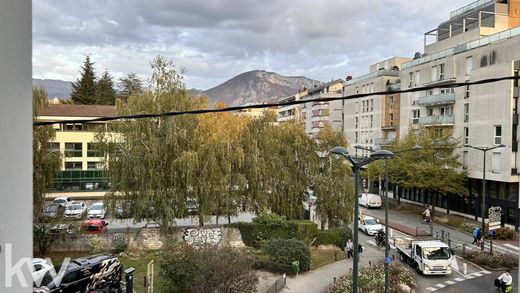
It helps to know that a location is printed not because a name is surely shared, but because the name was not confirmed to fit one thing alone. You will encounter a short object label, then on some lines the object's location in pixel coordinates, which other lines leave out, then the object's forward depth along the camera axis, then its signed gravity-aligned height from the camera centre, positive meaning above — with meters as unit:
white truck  19.12 -5.56
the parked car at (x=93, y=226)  25.93 -5.63
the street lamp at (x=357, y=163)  10.91 -0.60
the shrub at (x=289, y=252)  19.86 -5.50
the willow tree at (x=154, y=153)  21.89 -0.78
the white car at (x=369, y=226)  28.47 -6.07
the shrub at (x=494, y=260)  20.67 -6.12
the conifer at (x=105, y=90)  67.12 +8.28
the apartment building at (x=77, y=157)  41.84 -1.93
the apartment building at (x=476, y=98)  30.98 +3.71
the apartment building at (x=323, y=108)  64.95 +5.25
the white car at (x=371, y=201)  40.66 -6.09
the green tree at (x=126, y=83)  75.85 +10.59
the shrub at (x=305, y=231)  24.33 -5.45
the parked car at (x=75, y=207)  30.67 -5.37
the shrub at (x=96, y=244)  21.84 -5.67
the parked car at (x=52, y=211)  20.84 -3.73
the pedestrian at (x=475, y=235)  25.70 -5.96
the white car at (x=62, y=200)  37.06 -5.66
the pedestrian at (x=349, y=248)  23.08 -6.12
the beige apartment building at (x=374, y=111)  48.91 +3.74
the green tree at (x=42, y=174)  20.64 -1.91
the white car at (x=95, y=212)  31.05 -5.68
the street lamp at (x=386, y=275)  14.35 -4.84
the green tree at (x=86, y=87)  66.68 +8.58
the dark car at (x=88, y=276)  13.52 -4.75
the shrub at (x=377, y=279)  16.14 -5.79
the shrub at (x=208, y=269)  13.84 -4.55
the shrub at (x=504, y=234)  27.53 -6.29
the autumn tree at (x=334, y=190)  26.22 -3.22
